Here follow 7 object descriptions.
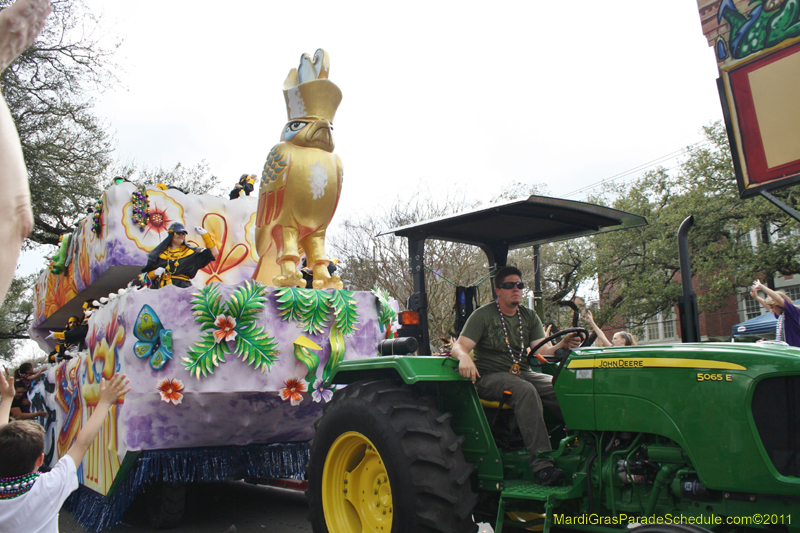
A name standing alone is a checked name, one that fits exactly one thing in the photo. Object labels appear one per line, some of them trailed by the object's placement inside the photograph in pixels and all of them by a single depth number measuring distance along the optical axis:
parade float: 5.93
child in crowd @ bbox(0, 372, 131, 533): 2.36
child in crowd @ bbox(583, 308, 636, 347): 4.51
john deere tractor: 2.80
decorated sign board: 6.98
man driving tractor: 3.85
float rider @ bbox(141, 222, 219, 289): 6.76
